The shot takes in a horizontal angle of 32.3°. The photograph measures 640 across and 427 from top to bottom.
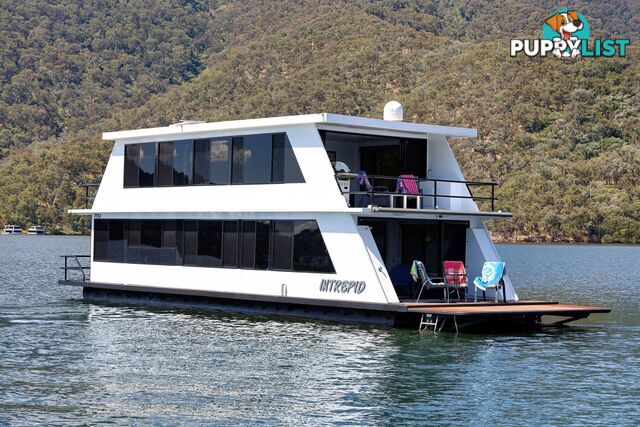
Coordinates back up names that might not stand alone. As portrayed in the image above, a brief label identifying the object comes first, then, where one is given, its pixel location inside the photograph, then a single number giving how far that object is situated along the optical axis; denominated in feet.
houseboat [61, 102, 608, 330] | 81.56
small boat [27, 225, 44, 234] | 426.10
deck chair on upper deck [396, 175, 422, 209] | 86.95
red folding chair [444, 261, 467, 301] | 84.28
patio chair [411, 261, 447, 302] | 82.07
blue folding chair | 82.99
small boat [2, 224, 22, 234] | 433.48
